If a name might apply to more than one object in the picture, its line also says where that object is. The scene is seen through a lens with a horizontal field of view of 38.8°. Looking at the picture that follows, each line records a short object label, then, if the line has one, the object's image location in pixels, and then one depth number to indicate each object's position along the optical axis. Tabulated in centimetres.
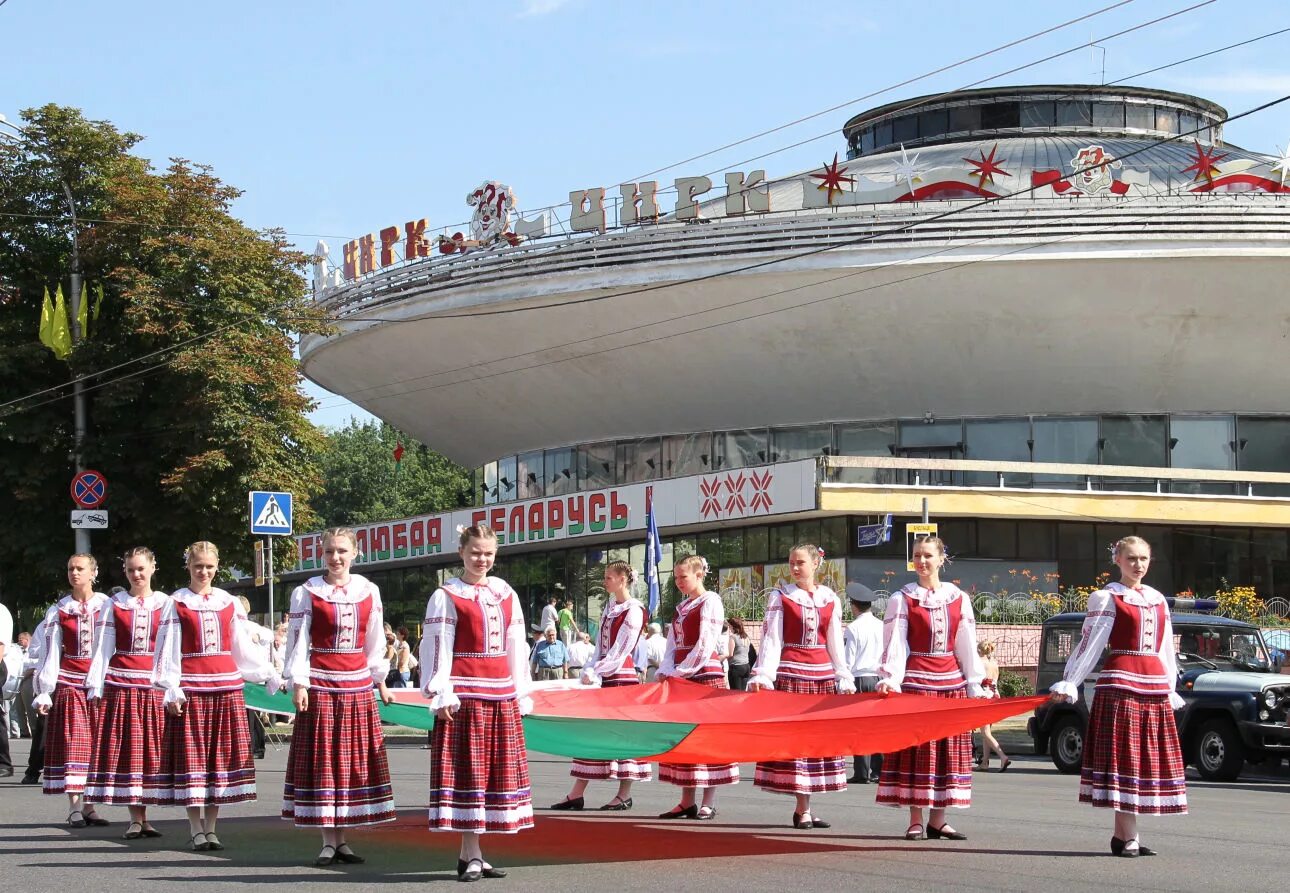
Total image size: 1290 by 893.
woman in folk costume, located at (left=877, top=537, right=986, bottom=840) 1190
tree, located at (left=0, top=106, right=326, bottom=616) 2997
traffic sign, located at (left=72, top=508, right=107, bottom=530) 2894
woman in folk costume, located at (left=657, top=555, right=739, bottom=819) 1356
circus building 3944
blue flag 3300
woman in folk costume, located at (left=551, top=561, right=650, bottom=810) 1430
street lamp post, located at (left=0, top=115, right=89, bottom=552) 3033
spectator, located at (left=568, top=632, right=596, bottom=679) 3153
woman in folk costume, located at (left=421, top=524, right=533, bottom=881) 1018
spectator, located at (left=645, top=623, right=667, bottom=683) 2269
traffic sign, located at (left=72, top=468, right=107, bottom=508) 2934
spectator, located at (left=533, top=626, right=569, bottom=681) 3139
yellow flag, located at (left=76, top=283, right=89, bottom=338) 3073
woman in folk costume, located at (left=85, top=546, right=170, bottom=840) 1255
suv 1942
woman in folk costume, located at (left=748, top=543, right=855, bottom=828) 1324
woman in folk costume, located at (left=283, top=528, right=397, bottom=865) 1085
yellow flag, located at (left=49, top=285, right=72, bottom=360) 3028
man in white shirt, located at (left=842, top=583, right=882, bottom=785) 1894
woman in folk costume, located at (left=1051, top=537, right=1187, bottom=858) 1098
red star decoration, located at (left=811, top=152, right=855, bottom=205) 4000
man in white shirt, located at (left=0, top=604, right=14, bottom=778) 1468
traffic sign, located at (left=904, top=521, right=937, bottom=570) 2890
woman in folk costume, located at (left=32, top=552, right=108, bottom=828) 1454
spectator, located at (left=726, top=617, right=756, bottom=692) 2617
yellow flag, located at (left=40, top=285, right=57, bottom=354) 3022
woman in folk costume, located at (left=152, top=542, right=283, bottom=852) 1196
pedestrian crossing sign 2552
